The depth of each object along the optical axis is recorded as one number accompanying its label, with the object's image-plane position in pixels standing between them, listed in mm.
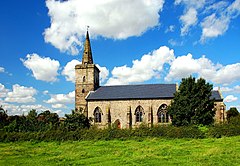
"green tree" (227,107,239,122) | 62628
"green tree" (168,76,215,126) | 39688
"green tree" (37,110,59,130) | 41828
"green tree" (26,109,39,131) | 40281
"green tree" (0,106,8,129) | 46219
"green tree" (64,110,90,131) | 44094
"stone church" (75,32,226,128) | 48031
